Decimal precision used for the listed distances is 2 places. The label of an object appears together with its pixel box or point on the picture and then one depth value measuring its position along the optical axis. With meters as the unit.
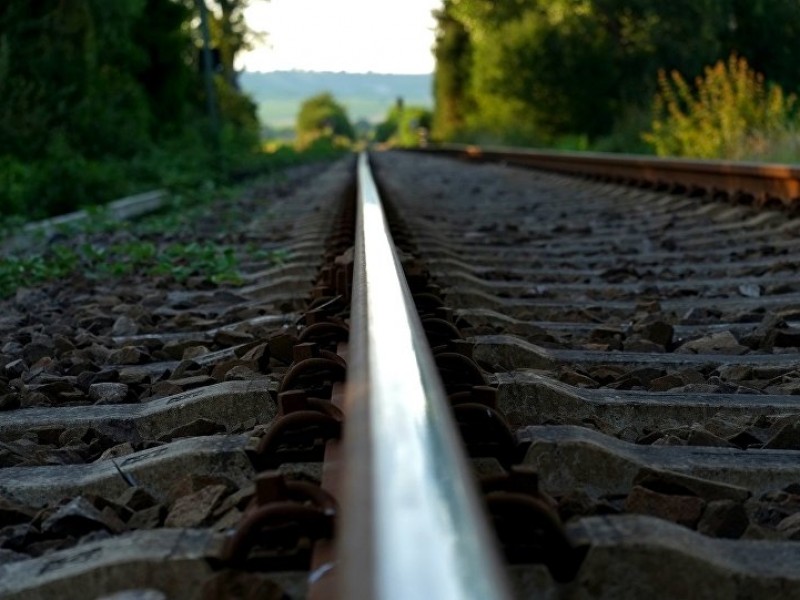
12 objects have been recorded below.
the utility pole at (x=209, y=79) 21.72
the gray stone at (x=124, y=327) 4.19
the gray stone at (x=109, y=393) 3.13
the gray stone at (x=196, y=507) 2.03
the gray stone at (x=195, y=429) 2.64
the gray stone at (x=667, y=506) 2.00
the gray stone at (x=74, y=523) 2.04
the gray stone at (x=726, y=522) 1.93
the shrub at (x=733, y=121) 11.82
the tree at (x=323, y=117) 118.62
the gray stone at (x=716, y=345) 3.50
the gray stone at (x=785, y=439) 2.44
